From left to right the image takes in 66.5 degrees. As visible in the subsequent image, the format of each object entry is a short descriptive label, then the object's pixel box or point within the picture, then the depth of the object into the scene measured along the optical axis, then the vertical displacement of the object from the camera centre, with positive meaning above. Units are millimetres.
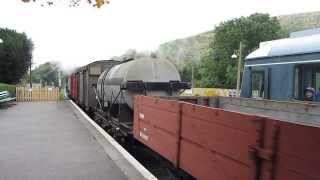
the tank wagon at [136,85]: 6326 -30
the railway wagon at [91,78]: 10722 +232
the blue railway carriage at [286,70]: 4997 +325
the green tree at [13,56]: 25176 +2901
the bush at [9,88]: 16329 -374
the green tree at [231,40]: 38201 +7128
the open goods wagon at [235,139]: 1809 -524
